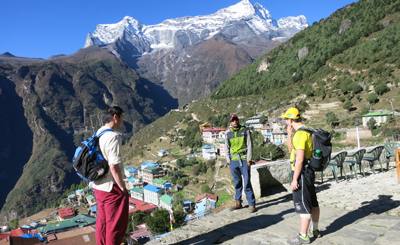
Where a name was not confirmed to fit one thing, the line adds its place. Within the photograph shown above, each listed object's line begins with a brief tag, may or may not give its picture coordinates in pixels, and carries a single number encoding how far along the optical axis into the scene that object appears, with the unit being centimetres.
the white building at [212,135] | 8096
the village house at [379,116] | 4203
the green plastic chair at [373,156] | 1035
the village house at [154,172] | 8081
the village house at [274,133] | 5944
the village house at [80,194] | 9726
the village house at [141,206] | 6003
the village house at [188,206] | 4631
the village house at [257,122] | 6906
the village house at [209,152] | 6994
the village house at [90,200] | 8694
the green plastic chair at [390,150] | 1094
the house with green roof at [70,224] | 5362
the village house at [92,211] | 7301
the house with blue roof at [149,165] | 8291
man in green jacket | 706
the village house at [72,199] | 9971
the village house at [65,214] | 7379
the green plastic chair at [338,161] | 989
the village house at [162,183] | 7006
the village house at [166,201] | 5950
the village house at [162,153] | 9012
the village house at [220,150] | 6941
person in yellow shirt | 491
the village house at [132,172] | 9438
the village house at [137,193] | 8294
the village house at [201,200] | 4166
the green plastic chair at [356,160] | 1001
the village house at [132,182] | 8819
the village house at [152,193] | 7144
